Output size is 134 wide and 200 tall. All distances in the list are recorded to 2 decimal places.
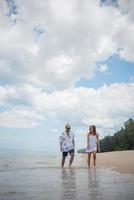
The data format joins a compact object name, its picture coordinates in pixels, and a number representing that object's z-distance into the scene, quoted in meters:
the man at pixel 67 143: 7.60
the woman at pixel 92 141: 7.73
